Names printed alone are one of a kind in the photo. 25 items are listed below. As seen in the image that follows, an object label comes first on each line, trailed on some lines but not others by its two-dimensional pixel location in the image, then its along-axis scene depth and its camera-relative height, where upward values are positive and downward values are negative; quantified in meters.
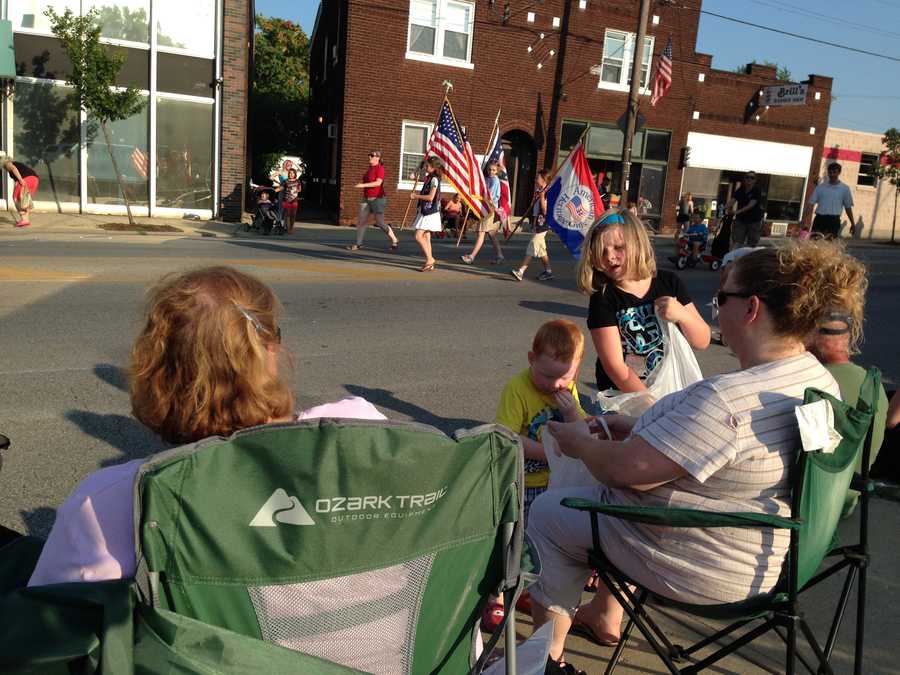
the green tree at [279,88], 34.69 +4.13
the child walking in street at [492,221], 14.41 -0.72
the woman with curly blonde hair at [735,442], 2.26 -0.69
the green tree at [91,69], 16.67 +1.70
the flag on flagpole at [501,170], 15.17 +0.26
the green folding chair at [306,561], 1.42 -0.80
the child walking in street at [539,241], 12.39 -0.87
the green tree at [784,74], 75.80 +12.48
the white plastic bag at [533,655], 2.09 -1.25
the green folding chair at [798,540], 2.24 -1.00
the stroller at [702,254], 16.31 -1.18
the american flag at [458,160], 14.20 +0.32
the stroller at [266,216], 18.20 -1.20
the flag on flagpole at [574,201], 9.34 -0.15
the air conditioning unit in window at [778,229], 31.14 -0.97
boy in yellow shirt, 3.43 -0.92
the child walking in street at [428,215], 12.98 -0.62
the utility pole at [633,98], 20.72 +2.48
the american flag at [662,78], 23.06 +3.34
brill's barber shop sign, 27.86 +3.88
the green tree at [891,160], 33.69 +2.23
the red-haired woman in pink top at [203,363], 1.79 -0.46
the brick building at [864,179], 34.41 +1.42
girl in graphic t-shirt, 3.80 -0.53
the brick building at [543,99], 22.42 +2.78
